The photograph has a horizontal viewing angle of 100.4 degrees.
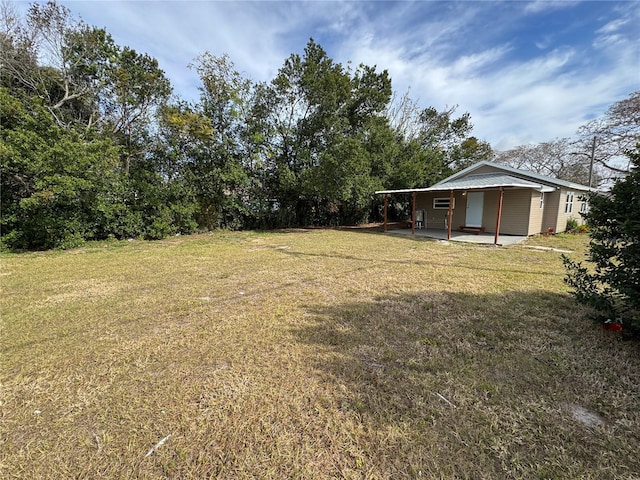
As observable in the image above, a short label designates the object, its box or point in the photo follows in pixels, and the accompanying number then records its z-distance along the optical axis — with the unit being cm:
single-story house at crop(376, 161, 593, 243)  1055
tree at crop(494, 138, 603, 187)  2080
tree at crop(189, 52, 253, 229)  1197
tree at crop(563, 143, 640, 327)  248
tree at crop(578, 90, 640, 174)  1518
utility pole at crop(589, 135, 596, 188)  1714
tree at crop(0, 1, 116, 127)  865
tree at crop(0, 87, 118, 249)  681
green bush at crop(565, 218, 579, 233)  1175
